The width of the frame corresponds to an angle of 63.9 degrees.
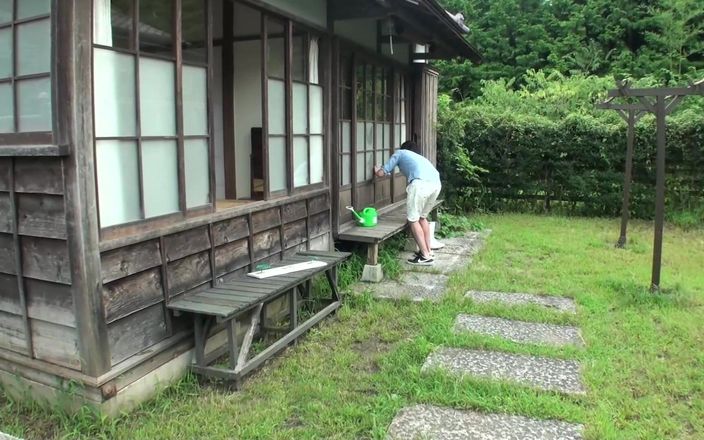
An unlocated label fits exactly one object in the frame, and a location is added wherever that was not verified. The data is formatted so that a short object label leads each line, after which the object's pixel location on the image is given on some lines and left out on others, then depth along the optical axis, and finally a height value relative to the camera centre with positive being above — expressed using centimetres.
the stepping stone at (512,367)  356 -139
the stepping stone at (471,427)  294 -143
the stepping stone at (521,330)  434 -137
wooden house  287 -17
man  663 -32
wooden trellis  543 +30
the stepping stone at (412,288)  543 -128
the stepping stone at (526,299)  521 -133
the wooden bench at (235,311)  340 -91
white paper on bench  418 -83
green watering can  656 -66
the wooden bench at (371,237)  595 -81
